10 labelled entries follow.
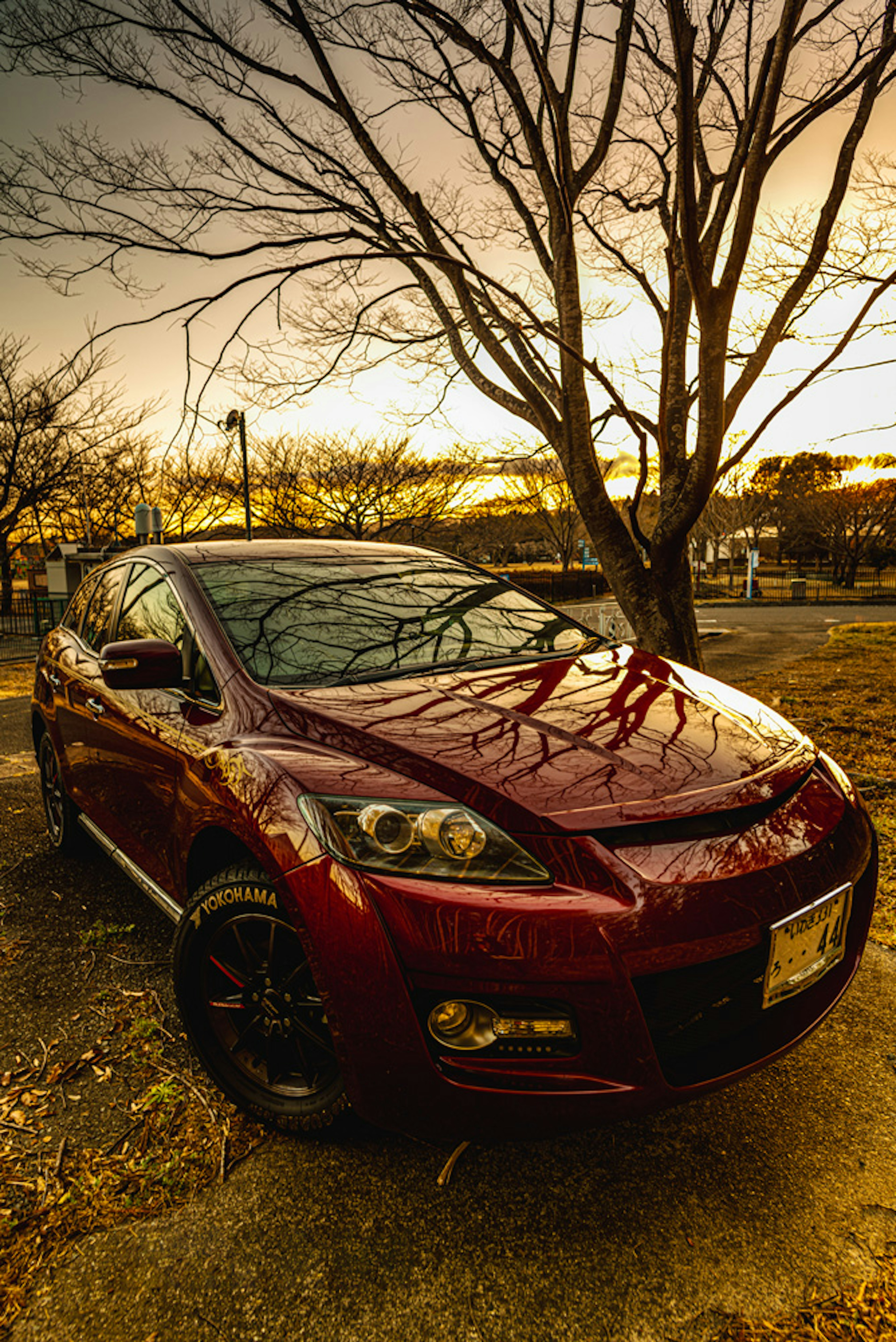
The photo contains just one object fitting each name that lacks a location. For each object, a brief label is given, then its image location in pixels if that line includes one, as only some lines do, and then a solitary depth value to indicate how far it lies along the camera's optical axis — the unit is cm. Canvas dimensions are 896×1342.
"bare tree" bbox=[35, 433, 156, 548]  2400
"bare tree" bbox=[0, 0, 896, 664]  477
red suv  161
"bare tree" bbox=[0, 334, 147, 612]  2044
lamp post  732
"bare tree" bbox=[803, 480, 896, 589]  3603
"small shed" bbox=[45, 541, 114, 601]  2592
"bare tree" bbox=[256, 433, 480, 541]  2345
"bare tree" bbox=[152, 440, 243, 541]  2459
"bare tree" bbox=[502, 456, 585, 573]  2234
